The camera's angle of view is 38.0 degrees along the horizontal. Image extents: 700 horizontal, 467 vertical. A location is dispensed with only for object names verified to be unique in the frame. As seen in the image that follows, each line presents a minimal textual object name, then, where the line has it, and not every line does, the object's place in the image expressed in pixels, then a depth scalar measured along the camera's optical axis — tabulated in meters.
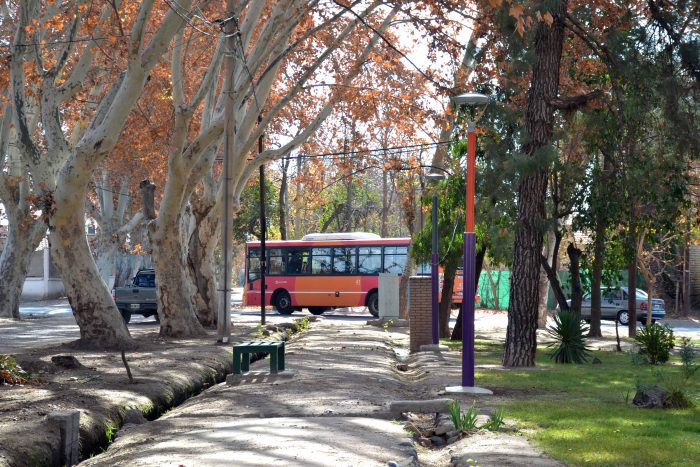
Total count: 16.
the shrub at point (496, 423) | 10.04
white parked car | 40.56
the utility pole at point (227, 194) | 22.12
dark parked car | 34.91
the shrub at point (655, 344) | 18.83
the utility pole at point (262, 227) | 33.80
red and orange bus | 43.31
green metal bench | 15.02
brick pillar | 22.83
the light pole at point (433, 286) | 22.55
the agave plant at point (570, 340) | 19.56
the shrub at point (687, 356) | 12.89
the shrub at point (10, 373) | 13.18
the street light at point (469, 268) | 13.71
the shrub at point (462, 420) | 10.23
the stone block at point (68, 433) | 9.38
